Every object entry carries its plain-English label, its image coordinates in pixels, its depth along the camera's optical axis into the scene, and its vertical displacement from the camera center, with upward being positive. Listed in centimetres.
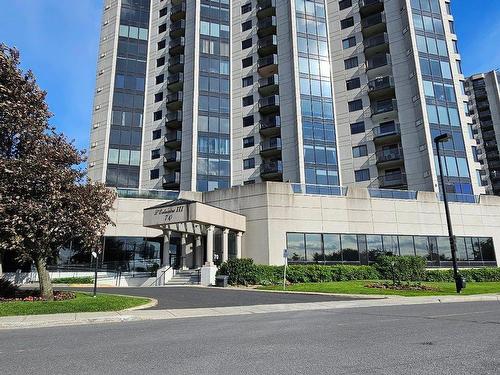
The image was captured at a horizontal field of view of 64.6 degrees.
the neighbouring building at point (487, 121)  8850 +3420
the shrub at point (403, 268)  3041 +52
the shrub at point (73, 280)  3200 +9
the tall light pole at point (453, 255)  2180 +101
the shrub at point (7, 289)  1820 -29
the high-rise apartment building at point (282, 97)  4747 +2331
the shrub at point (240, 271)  2761 +48
